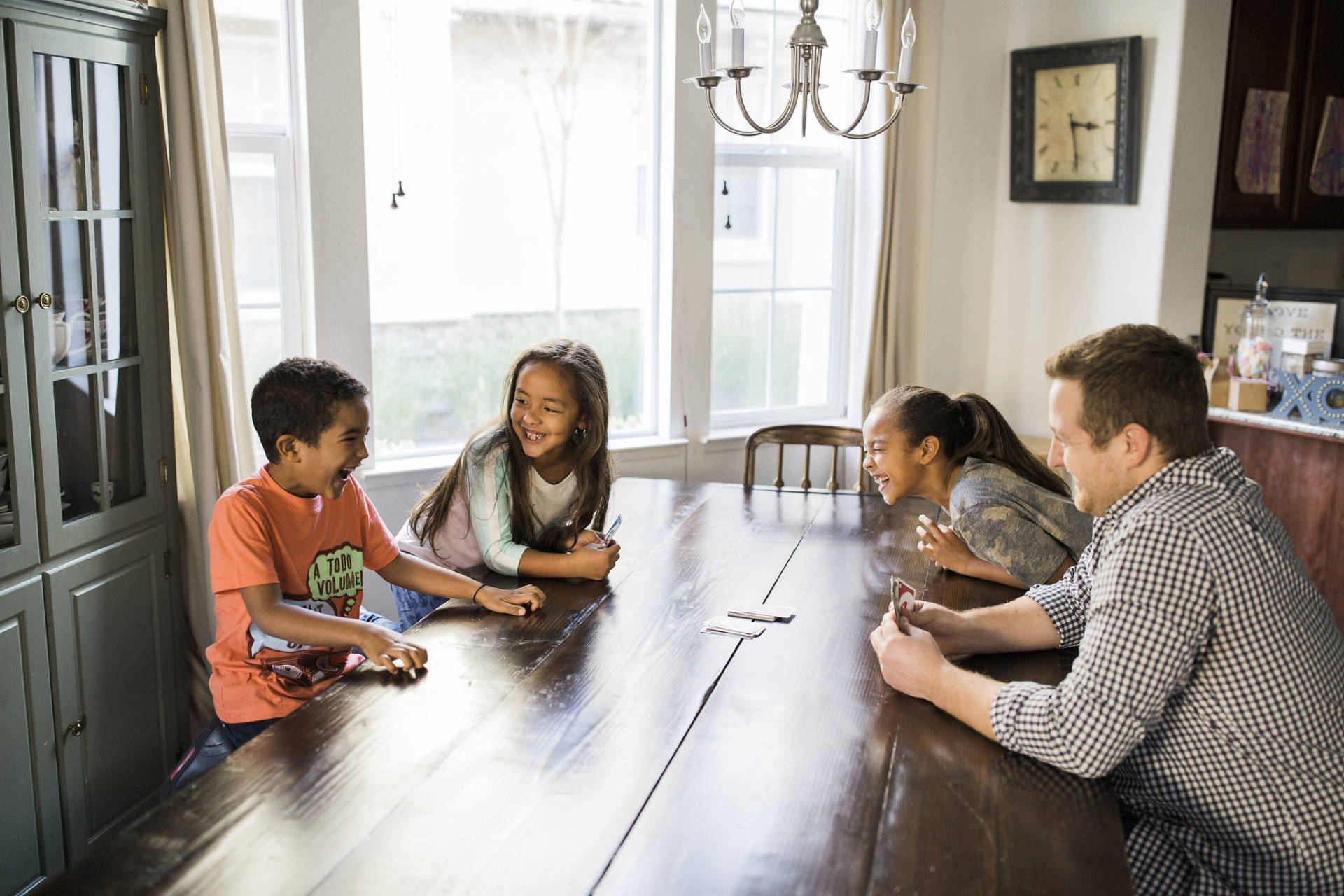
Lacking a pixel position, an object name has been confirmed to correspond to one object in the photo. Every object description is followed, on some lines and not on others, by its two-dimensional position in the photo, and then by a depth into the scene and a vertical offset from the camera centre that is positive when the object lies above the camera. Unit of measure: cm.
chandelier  210 +40
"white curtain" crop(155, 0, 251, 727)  269 -9
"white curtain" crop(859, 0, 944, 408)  423 +16
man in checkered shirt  136 -48
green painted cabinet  219 -40
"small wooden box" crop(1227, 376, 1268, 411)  382 -40
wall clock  402 +57
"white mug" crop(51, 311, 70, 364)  231 -17
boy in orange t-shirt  187 -54
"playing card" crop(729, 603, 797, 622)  200 -62
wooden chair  325 -50
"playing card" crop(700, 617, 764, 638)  192 -63
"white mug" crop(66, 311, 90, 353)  237 -16
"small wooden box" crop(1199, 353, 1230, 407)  394 -37
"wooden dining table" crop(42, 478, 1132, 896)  120 -64
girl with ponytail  221 -45
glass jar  387 -22
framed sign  377 -13
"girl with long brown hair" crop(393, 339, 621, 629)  231 -47
